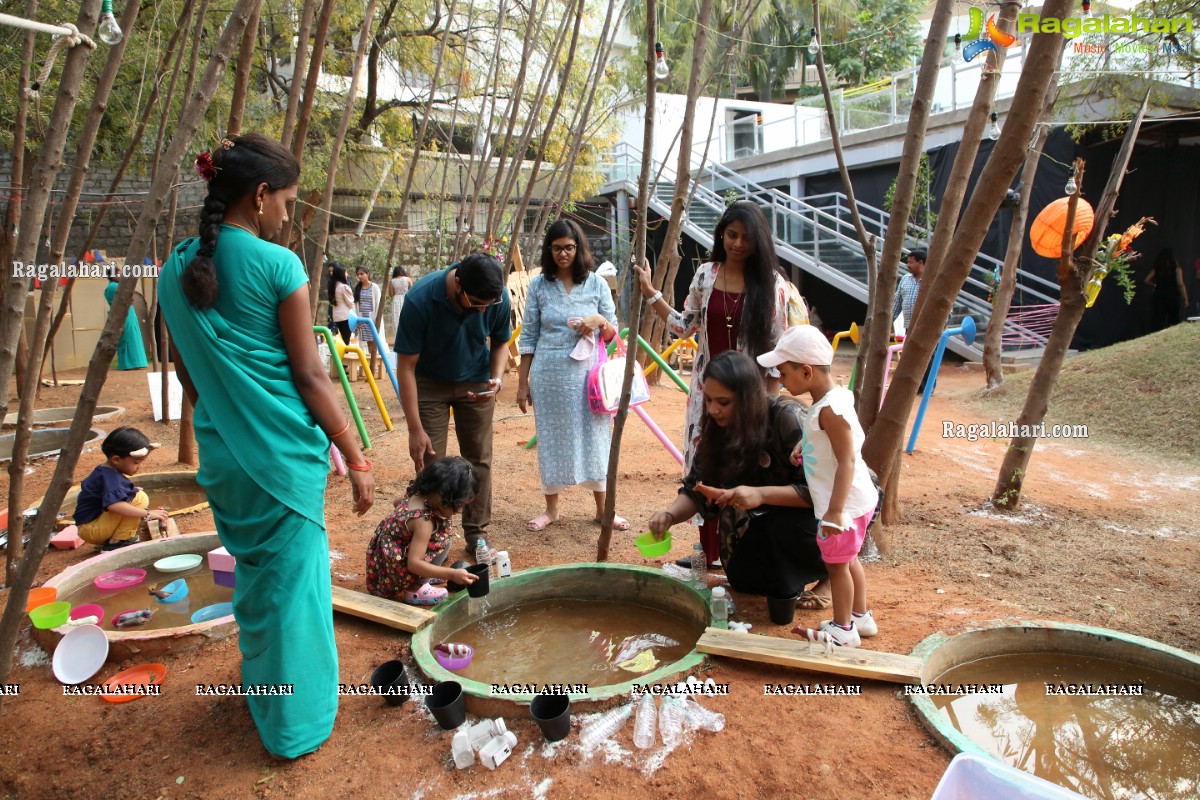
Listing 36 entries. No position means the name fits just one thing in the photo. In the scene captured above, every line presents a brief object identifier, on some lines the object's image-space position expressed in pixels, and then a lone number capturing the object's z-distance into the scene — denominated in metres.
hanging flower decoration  4.50
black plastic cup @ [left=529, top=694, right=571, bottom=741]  2.19
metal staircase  11.70
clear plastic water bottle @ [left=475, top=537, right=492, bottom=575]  3.37
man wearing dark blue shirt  3.34
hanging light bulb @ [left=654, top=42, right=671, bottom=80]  2.90
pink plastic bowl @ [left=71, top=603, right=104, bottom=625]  3.31
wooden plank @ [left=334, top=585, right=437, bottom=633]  2.86
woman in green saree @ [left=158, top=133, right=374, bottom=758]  1.99
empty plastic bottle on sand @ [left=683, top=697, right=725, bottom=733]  2.25
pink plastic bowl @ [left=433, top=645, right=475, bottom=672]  2.75
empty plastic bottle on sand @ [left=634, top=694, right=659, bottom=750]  2.20
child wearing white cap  2.48
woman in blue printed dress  3.97
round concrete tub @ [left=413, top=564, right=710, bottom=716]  3.01
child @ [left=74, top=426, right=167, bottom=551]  3.88
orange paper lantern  6.32
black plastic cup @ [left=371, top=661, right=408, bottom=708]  2.41
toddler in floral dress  2.99
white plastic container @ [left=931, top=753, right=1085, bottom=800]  1.45
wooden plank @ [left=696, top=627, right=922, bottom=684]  2.37
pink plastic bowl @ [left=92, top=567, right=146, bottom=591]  3.61
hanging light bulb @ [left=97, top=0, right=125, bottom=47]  2.37
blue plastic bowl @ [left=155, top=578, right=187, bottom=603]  3.55
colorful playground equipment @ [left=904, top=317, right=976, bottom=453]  5.43
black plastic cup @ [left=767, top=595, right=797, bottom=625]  2.79
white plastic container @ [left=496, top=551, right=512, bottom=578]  3.26
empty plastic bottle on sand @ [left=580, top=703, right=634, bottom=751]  2.21
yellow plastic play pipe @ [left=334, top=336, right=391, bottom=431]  6.00
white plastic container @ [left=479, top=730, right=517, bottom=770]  2.13
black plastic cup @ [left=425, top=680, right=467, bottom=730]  2.27
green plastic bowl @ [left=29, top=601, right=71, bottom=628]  2.88
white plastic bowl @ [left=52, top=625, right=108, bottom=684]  2.71
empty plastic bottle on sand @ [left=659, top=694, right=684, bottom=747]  2.21
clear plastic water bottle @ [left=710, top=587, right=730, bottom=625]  2.78
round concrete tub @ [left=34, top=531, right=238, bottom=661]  2.80
